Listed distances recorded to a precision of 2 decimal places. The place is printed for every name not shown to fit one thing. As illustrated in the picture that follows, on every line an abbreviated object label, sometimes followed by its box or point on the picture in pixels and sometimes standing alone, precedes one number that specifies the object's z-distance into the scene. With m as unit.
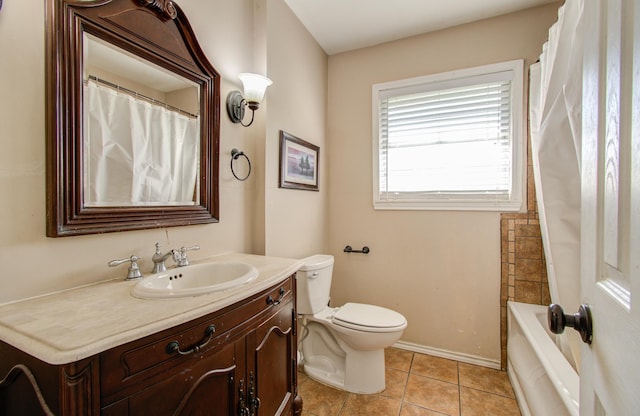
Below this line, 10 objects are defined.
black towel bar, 2.36
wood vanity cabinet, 0.60
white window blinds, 1.98
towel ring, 1.61
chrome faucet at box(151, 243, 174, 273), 1.15
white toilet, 1.70
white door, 0.43
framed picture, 1.89
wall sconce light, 1.52
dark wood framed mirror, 0.91
